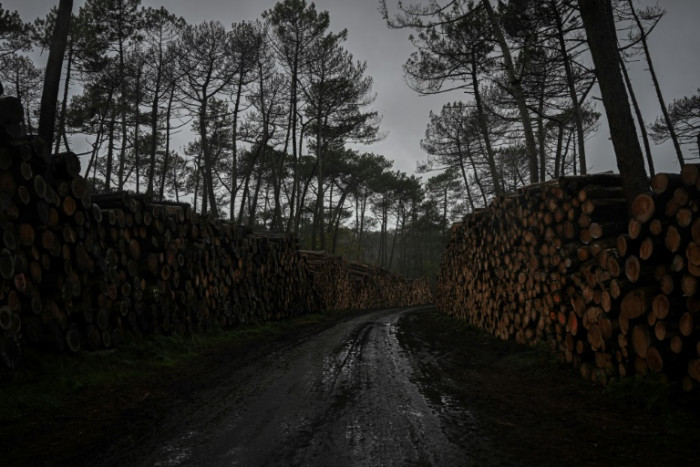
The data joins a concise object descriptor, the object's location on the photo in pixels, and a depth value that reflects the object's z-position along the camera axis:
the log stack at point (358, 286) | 20.08
